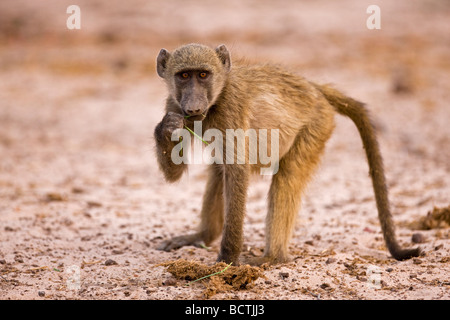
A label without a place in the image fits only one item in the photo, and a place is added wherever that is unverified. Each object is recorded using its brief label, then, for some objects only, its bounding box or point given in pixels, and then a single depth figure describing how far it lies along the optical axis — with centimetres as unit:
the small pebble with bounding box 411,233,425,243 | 541
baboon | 444
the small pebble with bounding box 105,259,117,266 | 467
